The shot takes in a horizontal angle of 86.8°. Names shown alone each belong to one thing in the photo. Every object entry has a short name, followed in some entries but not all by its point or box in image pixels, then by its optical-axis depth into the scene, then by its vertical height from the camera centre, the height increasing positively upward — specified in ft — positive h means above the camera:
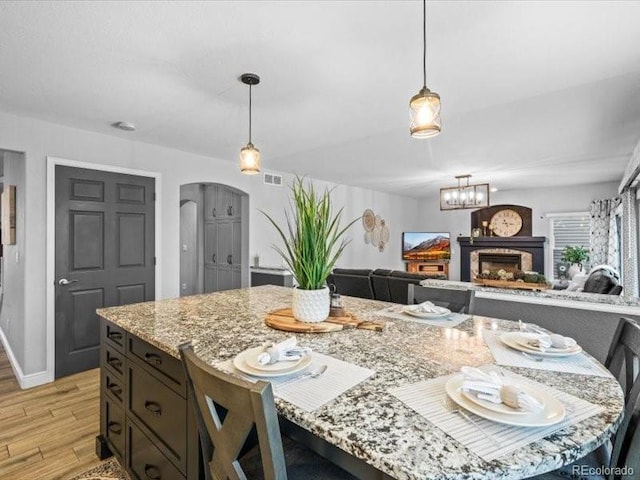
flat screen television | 28.94 -0.26
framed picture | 11.23 +0.88
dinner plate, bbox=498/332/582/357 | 3.97 -1.27
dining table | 2.26 -1.38
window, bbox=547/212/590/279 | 23.75 +0.69
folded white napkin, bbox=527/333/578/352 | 4.07 -1.22
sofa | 13.30 -1.71
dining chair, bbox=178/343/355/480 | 2.33 -1.48
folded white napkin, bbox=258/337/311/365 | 3.60 -1.22
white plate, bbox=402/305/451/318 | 5.70 -1.19
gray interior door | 10.75 -0.36
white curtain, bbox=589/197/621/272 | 20.70 +0.89
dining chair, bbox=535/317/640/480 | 2.90 -1.69
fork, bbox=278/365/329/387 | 3.37 -1.37
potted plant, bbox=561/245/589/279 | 22.04 -0.90
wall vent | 17.12 +3.25
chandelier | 18.40 +2.61
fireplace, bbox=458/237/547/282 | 24.98 -0.80
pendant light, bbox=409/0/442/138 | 5.14 +2.05
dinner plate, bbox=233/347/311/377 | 3.42 -1.30
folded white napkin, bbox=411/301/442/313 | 5.79 -1.13
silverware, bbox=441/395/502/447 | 2.41 -1.38
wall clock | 26.45 +1.64
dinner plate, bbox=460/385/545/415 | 2.60 -1.29
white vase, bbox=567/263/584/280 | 21.22 -1.64
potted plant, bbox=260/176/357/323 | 5.11 -0.20
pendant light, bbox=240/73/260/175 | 8.20 +2.02
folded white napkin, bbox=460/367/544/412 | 2.64 -1.21
